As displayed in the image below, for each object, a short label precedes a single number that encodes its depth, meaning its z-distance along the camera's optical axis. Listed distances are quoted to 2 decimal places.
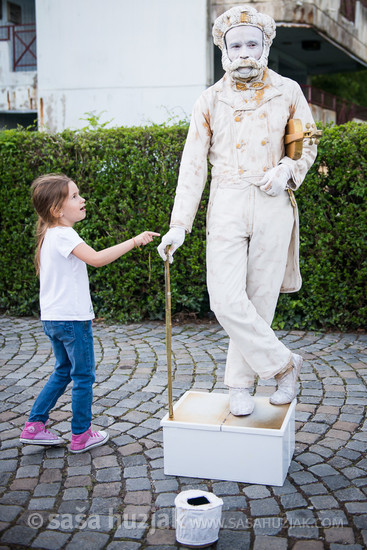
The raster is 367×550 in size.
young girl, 3.30
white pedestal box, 3.09
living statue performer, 3.23
